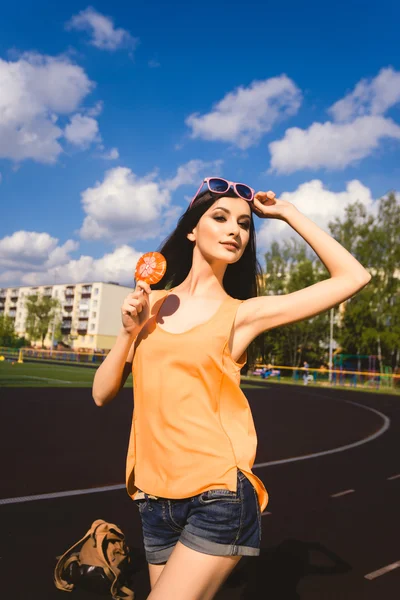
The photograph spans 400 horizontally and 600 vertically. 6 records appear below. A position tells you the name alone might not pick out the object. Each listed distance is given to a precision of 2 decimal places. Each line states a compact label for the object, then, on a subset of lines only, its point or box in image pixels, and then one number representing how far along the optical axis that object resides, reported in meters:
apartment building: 107.50
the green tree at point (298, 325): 48.88
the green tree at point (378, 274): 42.19
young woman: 1.76
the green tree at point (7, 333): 83.12
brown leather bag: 3.51
